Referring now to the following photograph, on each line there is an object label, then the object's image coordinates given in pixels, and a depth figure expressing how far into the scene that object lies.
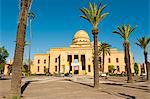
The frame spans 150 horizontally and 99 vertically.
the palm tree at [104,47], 74.69
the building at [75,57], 83.31
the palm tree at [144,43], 40.09
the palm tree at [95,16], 25.09
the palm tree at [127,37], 36.00
